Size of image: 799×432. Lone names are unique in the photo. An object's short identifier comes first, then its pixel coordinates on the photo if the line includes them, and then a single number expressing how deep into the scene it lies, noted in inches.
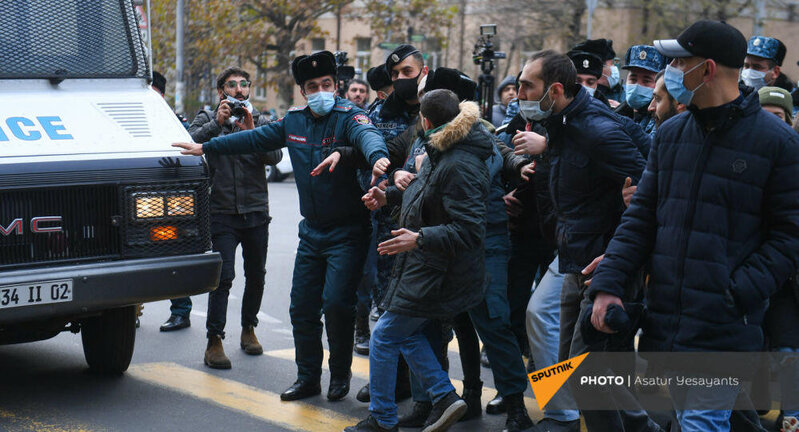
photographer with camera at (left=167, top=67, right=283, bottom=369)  272.5
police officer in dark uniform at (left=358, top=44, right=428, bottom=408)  240.5
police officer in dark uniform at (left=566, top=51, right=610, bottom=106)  249.6
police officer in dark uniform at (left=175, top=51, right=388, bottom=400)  233.5
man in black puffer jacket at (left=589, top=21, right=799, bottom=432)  134.2
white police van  205.6
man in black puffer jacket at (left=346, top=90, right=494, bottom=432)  191.8
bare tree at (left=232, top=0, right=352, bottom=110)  1305.4
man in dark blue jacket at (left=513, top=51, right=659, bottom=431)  181.8
